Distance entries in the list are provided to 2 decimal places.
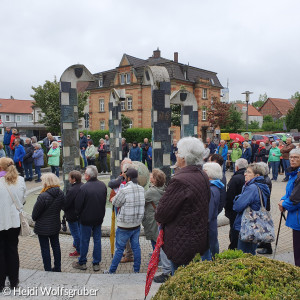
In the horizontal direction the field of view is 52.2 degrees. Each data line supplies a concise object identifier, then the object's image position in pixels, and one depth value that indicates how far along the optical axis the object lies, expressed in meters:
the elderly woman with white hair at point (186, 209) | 2.96
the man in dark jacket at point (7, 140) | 13.98
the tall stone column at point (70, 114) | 7.93
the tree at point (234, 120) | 44.34
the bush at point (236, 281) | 1.96
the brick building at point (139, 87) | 39.94
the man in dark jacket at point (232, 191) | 5.16
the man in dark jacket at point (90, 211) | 4.88
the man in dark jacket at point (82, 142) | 15.12
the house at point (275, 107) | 81.24
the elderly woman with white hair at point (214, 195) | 4.12
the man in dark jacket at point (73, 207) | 5.11
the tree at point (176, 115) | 31.16
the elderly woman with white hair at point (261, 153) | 14.78
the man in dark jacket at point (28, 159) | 12.84
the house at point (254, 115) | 80.32
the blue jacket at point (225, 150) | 14.04
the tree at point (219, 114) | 37.47
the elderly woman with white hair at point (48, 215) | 4.53
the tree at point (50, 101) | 35.41
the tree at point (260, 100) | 120.07
